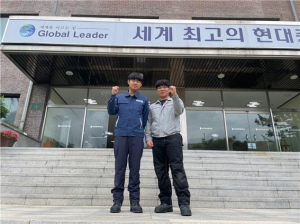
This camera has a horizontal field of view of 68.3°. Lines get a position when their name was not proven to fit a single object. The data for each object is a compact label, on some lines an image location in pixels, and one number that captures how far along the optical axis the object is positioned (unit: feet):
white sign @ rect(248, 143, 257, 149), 31.83
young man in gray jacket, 8.91
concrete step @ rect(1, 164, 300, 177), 16.52
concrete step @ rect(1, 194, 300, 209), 12.45
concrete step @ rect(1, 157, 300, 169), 18.16
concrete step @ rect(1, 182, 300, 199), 13.60
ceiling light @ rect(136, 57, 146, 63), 25.67
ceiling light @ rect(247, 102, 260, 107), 34.14
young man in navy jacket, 8.89
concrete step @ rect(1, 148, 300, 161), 20.48
